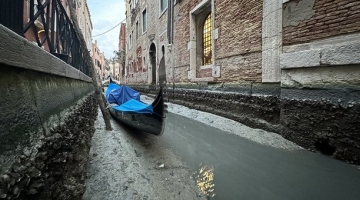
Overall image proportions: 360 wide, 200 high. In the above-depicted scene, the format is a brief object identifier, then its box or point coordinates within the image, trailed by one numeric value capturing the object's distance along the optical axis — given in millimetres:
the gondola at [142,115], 3168
